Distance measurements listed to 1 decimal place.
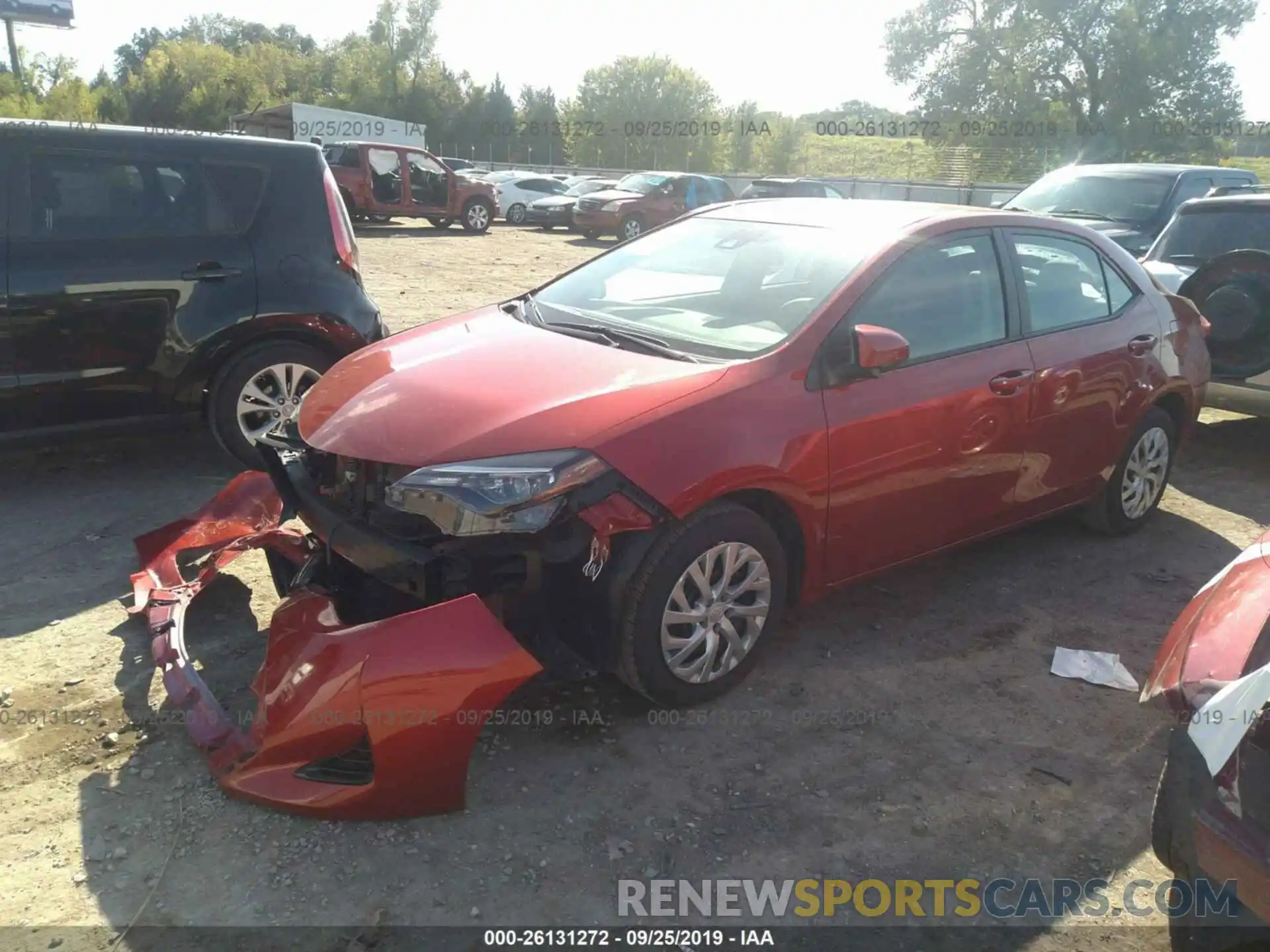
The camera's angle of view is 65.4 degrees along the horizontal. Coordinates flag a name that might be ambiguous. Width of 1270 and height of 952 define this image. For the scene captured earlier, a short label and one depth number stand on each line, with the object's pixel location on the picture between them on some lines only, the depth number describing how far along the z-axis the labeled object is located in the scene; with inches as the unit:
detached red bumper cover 105.5
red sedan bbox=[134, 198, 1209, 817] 109.8
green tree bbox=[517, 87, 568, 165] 2293.3
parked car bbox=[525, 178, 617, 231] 952.3
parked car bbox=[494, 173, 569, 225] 1058.1
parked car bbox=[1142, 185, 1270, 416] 227.6
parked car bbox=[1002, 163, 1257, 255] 400.8
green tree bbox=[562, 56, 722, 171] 2290.8
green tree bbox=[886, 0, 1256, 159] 1464.1
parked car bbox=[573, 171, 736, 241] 851.4
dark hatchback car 190.4
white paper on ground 151.6
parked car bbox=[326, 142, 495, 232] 832.3
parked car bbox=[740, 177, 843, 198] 749.3
